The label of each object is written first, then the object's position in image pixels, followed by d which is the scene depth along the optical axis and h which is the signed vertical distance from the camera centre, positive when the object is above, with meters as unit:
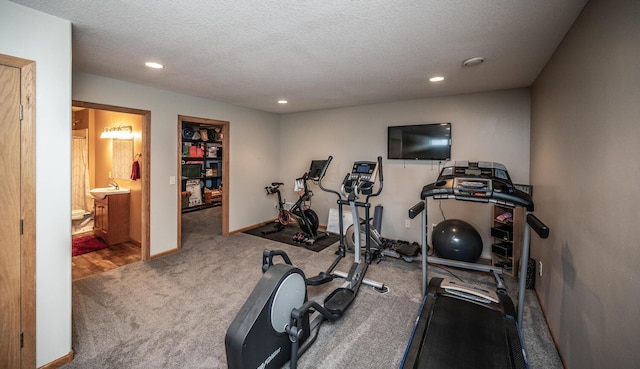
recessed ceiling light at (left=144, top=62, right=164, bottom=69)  2.81 +1.16
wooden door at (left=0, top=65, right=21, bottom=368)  1.68 -0.26
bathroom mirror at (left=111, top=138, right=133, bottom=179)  4.41 +0.33
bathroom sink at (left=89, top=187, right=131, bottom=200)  4.26 -0.22
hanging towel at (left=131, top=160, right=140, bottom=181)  4.25 +0.12
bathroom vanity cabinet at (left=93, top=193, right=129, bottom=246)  4.29 -0.64
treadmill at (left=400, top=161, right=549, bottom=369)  1.69 -1.03
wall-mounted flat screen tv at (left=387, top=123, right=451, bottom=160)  4.04 +0.58
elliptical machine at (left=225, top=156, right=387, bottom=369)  1.55 -0.89
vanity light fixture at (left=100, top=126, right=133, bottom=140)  4.31 +0.74
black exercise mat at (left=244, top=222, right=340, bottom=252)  4.48 -1.03
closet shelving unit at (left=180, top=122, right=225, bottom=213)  7.23 +0.32
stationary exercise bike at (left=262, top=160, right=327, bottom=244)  4.71 -0.69
